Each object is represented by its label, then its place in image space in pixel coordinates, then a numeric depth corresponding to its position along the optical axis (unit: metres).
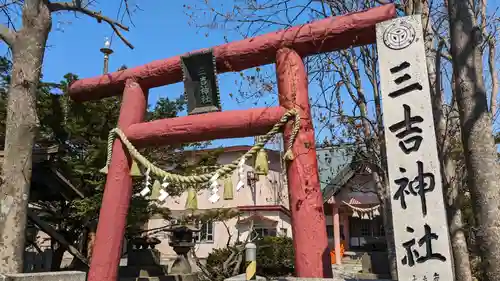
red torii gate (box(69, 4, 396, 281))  4.84
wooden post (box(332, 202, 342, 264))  18.00
